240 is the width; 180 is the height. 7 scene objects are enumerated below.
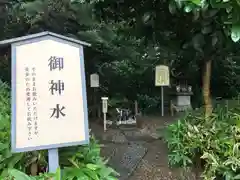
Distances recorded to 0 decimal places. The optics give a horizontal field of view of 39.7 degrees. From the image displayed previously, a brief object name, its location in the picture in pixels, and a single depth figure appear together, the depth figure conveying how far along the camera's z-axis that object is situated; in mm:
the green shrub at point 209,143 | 2602
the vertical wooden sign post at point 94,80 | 7233
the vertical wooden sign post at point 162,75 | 7113
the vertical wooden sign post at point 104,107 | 6863
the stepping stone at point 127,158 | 4144
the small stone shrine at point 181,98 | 8109
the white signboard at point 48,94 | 1891
